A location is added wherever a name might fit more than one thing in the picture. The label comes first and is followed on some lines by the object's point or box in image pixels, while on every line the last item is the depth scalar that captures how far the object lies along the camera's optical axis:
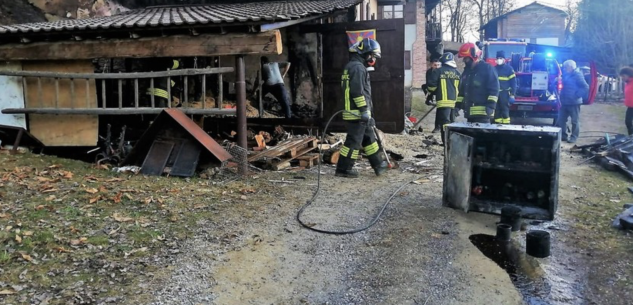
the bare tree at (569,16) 37.31
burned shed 7.20
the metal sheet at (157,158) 6.84
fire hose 4.77
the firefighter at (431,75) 11.43
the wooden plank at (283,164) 7.66
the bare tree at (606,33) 24.72
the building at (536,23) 39.31
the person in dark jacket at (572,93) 11.55
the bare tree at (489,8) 46.12
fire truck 12.75
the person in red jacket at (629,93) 10.44
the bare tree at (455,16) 45.75
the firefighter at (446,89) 9.92
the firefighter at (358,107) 6.88
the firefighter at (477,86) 7.73
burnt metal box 5.10
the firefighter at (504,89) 9.19
